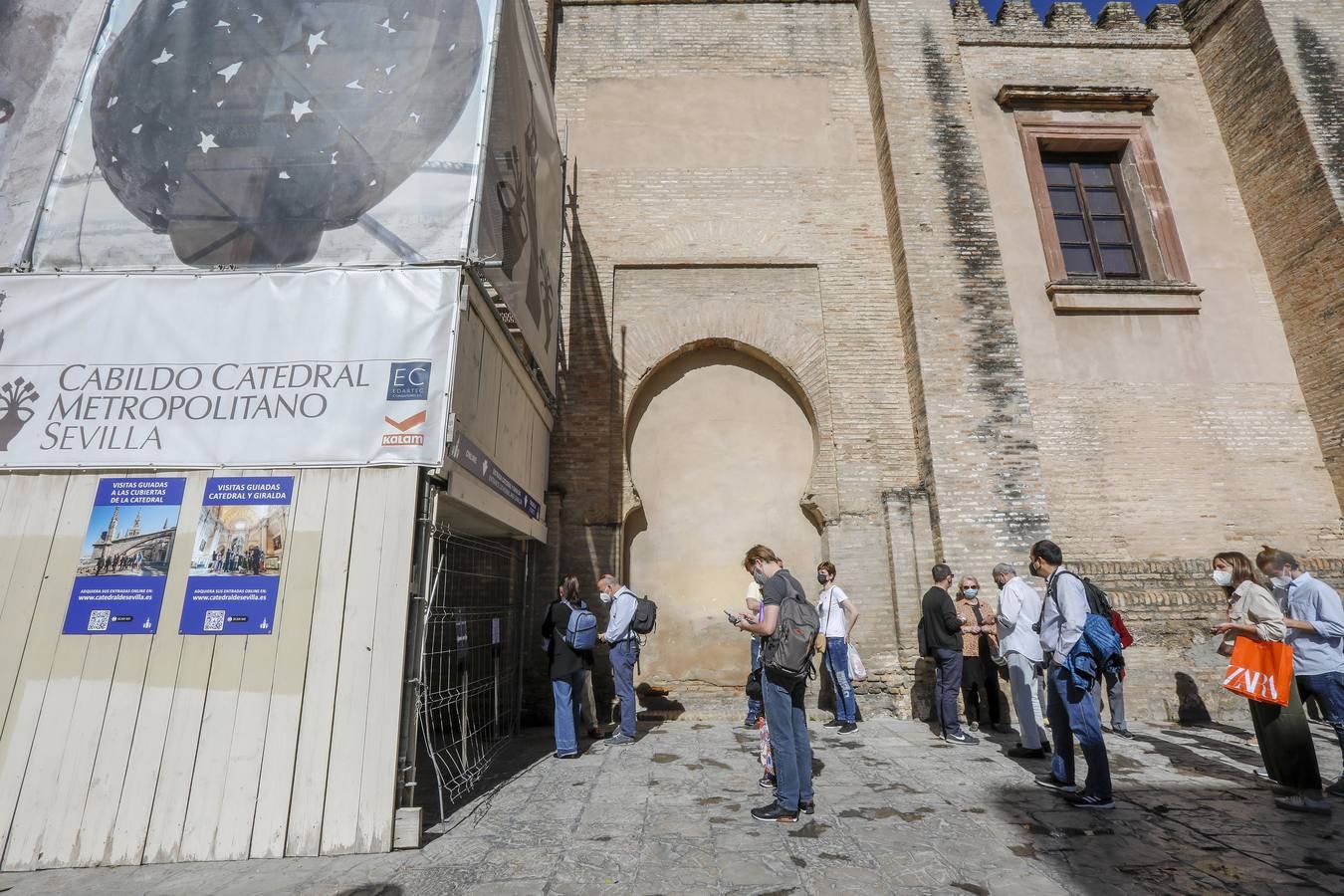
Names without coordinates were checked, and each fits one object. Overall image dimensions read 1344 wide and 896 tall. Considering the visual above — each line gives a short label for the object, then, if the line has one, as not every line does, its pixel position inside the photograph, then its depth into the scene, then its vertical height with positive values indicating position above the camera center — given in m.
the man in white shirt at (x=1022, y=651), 5.28 -0.37
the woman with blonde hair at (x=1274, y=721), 3.98 -0.77
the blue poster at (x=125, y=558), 3.79 +0.42
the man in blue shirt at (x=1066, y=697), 4.00 -0.59
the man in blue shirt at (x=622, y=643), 6.04 -0.25
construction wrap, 4.60 +3.62
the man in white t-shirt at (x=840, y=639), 6.43 -0.28
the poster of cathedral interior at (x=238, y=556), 3.78 +0.41
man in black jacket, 5.91 -0.40
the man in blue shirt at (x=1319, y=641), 4.07 -0.27
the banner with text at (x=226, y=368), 4.03 +1.64
